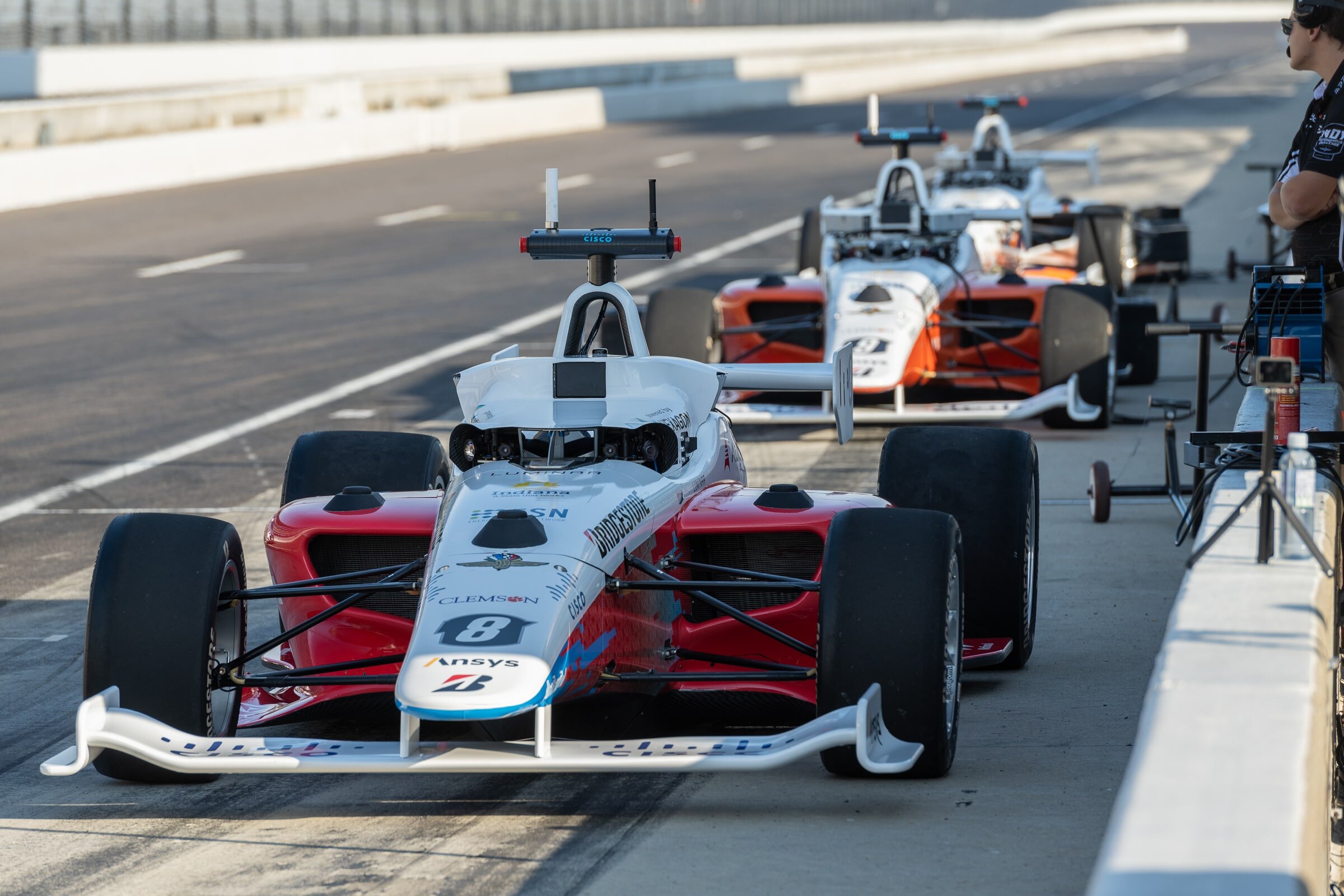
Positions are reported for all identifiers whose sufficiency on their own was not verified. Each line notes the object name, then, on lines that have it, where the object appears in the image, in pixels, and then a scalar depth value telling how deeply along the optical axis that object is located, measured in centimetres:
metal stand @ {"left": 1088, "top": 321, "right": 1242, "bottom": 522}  1571
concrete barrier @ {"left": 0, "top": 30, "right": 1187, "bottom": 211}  5644
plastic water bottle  1042
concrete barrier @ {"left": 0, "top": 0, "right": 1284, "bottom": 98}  8012
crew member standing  1455
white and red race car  1145
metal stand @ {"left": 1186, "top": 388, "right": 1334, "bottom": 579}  990
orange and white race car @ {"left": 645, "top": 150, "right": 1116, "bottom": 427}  2505
